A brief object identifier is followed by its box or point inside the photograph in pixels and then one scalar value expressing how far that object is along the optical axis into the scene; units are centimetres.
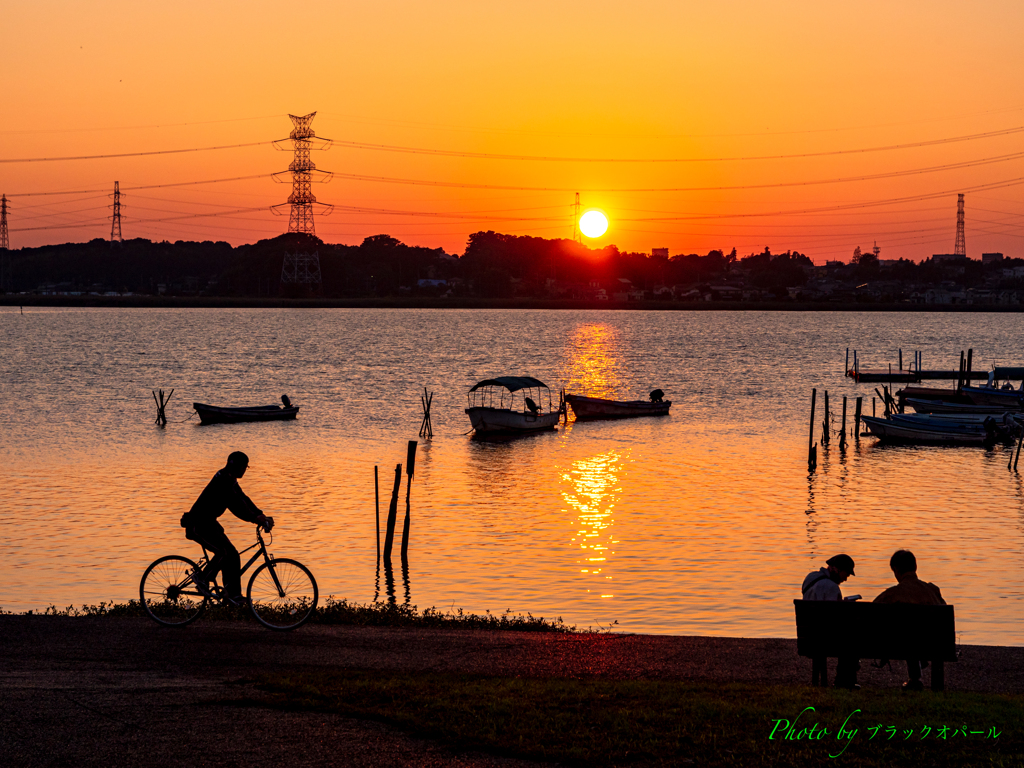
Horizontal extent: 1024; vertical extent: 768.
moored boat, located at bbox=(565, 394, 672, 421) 7031
